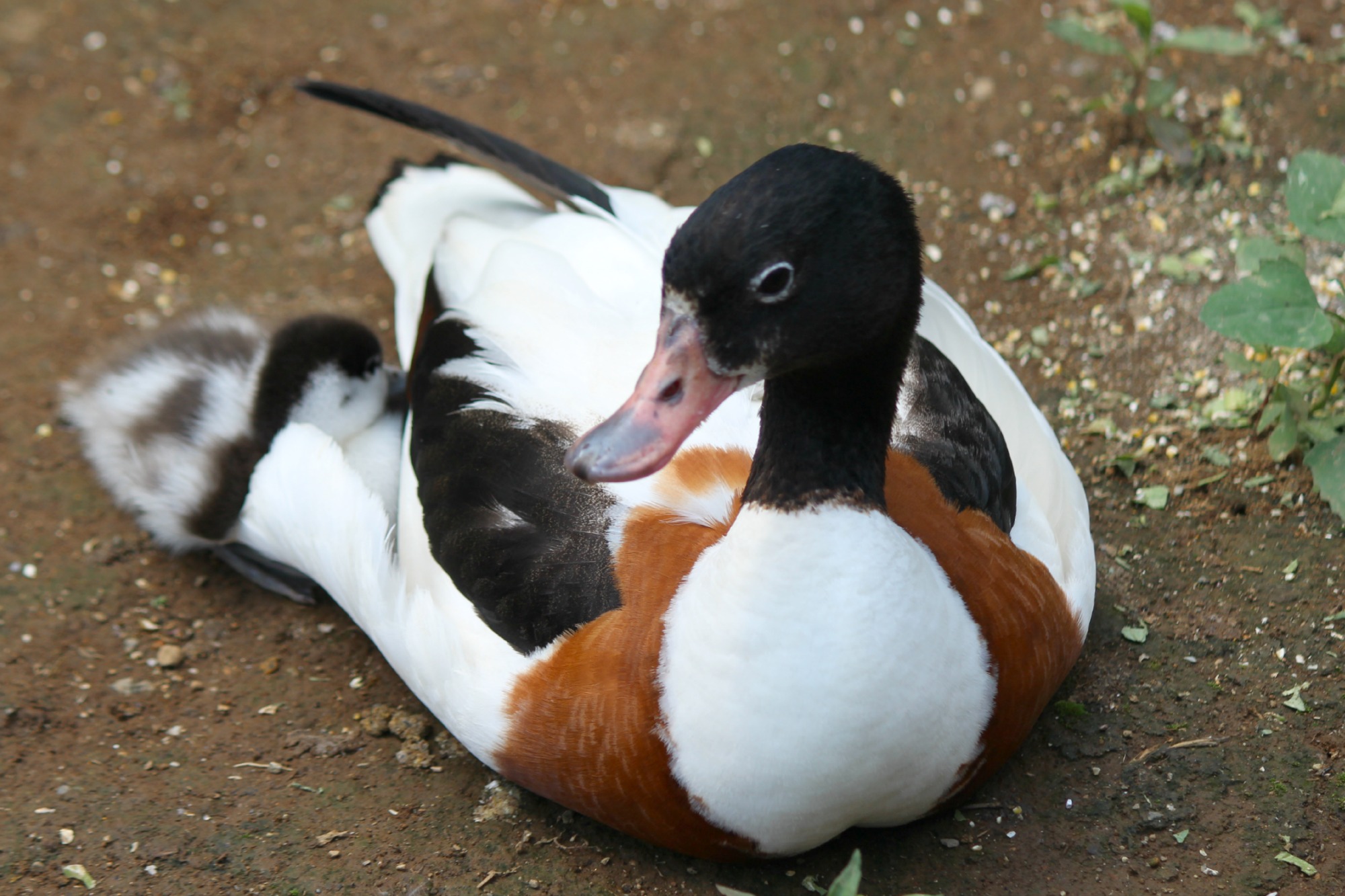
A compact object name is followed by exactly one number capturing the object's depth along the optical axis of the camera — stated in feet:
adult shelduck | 13.26
